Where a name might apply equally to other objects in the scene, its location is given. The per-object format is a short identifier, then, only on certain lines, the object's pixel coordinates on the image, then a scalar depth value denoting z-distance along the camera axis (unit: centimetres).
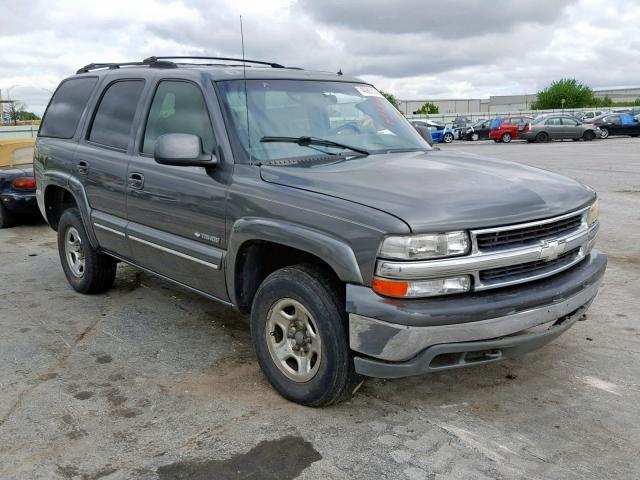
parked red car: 3459
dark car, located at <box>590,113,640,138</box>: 3469
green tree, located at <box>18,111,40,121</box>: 5990
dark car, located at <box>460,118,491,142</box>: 3863
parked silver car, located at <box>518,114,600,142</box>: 3319
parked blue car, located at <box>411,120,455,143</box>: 3994
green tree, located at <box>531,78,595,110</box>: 9569
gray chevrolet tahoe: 303
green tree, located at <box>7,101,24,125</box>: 5372
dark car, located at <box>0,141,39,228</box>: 911
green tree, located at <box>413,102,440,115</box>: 9800
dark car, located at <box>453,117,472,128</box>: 4358
